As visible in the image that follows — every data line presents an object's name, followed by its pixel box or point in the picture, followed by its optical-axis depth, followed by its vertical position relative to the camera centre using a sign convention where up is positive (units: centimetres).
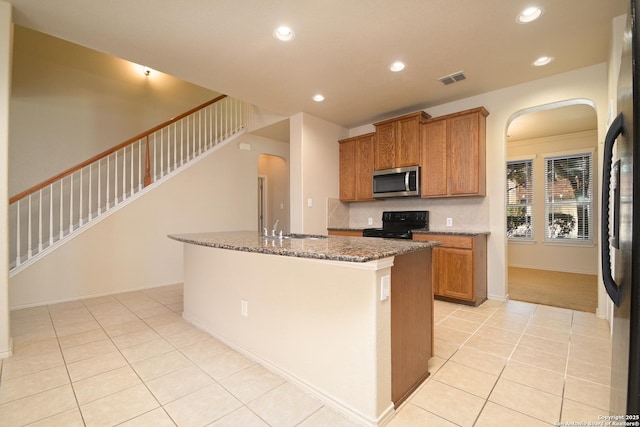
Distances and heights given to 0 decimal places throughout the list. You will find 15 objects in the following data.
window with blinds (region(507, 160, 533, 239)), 601 +31
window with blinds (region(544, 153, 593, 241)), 536 +32
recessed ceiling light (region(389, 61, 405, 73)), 301 +159
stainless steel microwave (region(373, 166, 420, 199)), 410 +48
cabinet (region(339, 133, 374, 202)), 469 +79
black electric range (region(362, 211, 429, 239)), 428 -13
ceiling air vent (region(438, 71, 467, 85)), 325 +159
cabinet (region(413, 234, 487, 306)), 341 -67
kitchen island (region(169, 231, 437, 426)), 151 -64
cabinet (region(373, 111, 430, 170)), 408 +109
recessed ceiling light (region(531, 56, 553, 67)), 291 +159
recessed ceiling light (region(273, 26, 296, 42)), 243 +158
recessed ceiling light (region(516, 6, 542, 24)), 219 +157
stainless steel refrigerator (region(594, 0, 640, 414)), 75 -6
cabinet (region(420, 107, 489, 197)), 363 +79
